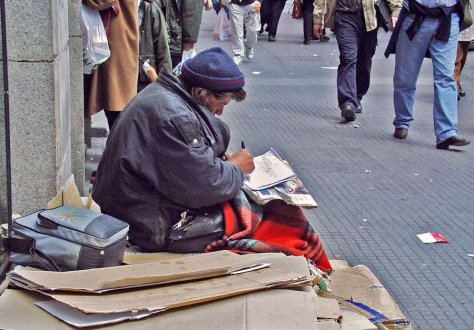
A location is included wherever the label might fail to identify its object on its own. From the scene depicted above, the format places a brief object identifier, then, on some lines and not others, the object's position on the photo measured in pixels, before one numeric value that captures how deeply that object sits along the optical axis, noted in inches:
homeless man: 140.7
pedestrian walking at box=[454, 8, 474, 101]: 398.6
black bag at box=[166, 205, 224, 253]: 144.3
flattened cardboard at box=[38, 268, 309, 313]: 106.9
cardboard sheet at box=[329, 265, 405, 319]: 143.2
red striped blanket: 145.4
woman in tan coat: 237.0
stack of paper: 150.9
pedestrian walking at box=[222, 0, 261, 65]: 525.0
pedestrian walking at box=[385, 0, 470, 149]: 307.6
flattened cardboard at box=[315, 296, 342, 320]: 116.3
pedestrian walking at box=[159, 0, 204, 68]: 298.8
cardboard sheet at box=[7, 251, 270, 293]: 111.7
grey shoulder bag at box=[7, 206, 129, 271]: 123.3
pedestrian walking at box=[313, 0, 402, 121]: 357.4
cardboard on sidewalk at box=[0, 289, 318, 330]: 105.6
